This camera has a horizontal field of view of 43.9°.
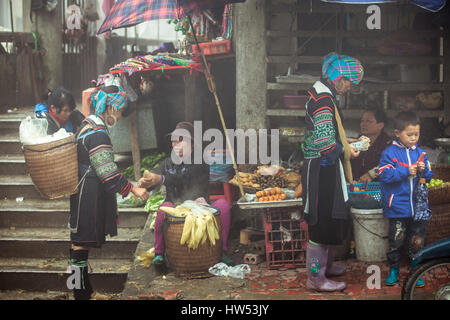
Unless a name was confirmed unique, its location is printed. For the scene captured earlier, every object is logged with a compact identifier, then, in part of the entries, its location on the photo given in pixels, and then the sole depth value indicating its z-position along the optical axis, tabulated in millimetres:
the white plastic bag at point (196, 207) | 6508
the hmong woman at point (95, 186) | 5961
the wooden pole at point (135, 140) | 9060
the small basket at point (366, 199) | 6633
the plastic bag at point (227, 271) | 6496
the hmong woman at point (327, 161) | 5637
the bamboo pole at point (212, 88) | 6578
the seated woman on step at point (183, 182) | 6684
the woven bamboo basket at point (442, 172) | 7133
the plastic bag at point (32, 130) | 5691
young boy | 5707
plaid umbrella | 7227
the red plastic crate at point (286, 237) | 6711
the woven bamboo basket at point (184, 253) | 6352
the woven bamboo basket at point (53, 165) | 5684
